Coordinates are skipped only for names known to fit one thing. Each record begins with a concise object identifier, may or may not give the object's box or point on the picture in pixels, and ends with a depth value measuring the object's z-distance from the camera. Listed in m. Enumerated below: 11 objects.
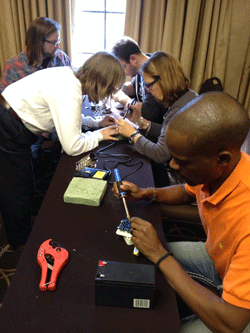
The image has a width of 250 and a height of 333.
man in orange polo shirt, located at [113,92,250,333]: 0.76
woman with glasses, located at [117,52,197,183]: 1.55
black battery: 0.75
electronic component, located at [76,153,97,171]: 1.39
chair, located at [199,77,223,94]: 2.53
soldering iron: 1.07
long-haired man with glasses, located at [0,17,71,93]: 2.12
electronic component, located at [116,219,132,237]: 0.97
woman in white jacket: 1.44
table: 0.74
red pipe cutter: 0.82
